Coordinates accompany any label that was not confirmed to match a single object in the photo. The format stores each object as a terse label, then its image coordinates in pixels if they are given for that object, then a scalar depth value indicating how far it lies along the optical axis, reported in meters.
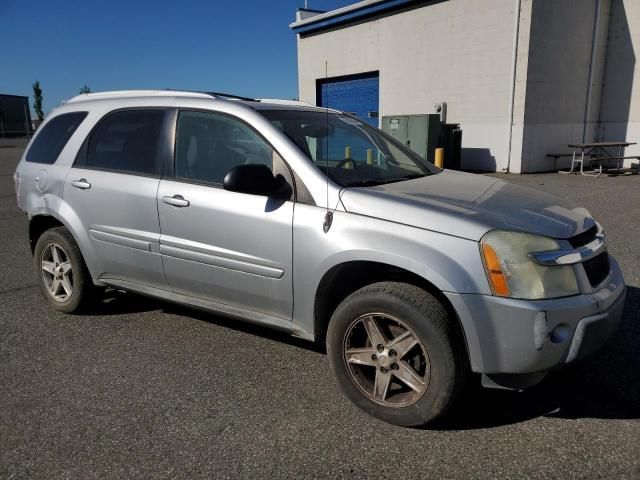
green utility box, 14.21
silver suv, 2.49
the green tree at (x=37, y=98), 64.44
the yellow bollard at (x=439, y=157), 13.42
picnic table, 14.68
